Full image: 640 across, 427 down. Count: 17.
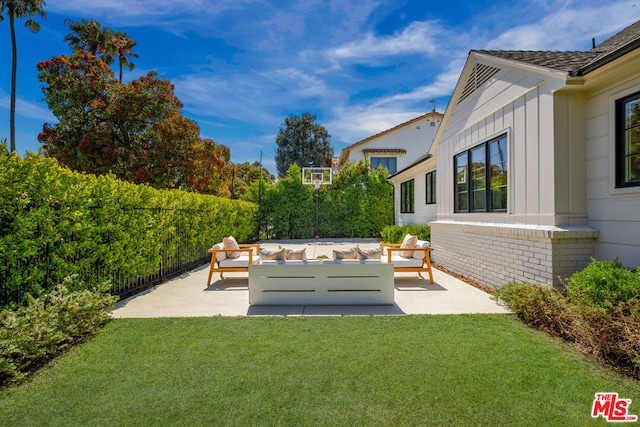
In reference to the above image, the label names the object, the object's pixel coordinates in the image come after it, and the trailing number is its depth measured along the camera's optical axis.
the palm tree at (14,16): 18.48
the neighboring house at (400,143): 24.78
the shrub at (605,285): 3.83
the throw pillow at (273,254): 6.62
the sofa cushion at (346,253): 6.74
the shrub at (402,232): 11.59
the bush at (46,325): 3.21
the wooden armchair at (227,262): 7.64
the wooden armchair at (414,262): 7.39
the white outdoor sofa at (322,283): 5.70
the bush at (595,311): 3.33
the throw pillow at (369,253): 6.84
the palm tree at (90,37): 22.59
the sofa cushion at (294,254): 6.82
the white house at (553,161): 4.60
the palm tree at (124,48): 24.02
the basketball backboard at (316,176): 18.95
